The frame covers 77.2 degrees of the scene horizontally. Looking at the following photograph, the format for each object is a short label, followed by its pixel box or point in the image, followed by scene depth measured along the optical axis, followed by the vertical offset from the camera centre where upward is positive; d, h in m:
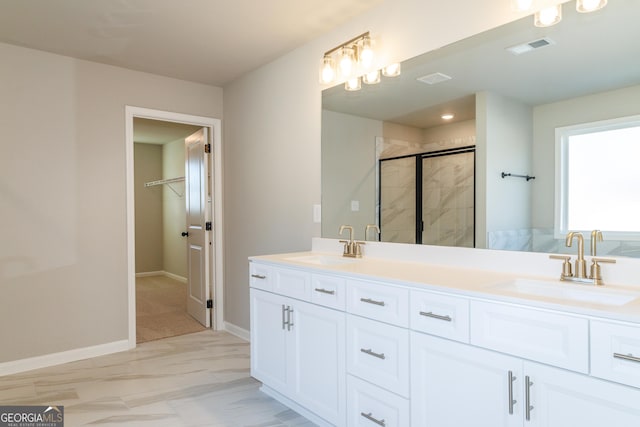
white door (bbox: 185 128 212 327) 3.99 -0.13
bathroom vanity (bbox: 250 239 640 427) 1.17 -0.49
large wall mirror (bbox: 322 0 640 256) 1.60 +0.42
